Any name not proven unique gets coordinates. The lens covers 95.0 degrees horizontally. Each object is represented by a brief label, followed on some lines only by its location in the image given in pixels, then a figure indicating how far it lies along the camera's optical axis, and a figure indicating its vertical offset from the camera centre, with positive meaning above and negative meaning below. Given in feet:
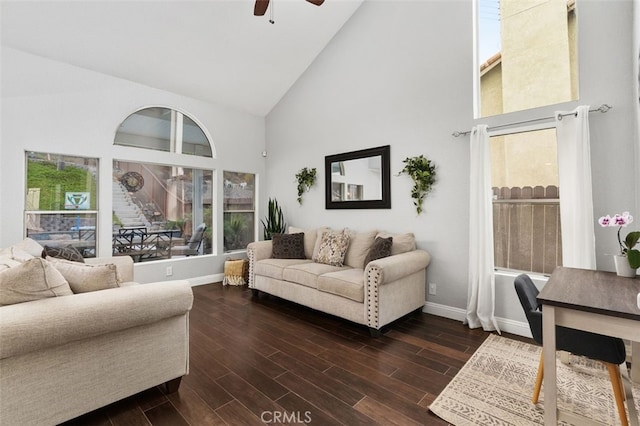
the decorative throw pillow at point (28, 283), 5.11 -1.10
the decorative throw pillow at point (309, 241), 14.53 -1.16
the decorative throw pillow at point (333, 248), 12.66 -1.35
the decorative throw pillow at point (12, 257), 6.25 -0.86
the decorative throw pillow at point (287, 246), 14.20 -1.37
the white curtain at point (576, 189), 8.24 +0.76
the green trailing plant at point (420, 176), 11.69 +1.64
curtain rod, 8.31 +3.07
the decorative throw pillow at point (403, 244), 11.48 -1.07
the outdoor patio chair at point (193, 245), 15.80 -1.44
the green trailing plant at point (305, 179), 16.28 +2.19
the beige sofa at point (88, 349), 4.67 -2.37
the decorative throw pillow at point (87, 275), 6.03 -1.15
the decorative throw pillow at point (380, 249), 11.00 -1.21
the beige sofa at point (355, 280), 9.48 -2.35
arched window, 13.82 +4.42
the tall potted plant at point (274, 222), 17.44 -0.23
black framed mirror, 13.15 +1.84
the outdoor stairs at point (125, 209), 13.66 +0.53
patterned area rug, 5.78 -3.92
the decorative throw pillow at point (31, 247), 8.20 -0.75
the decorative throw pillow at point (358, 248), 12.30 -1.32
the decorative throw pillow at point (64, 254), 8.86 -1.01
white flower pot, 6.30 -1.16
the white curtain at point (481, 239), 10.02 -0.80
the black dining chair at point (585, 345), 5.22 -2.41
